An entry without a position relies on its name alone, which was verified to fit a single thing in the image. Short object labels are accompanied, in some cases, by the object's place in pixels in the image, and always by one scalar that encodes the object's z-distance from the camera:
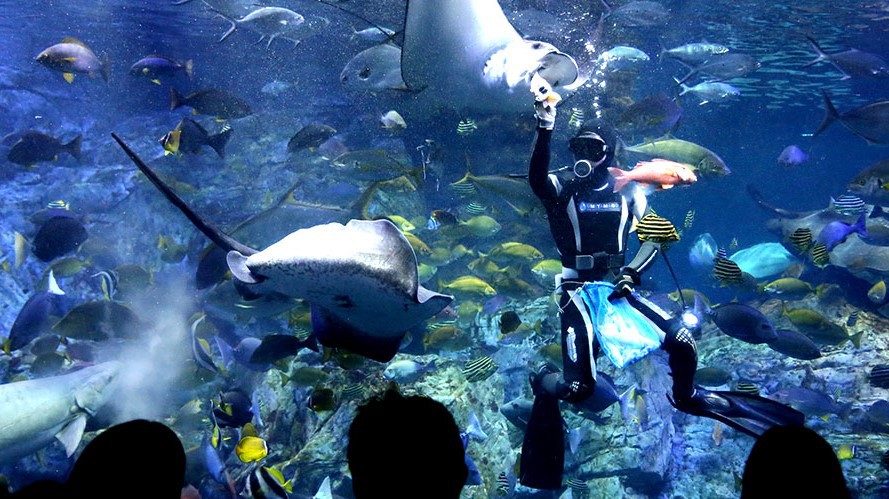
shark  4.64
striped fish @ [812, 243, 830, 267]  6.14
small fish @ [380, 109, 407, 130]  7.31
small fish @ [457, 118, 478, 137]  7.40
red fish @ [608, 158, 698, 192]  3.83
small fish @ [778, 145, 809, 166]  8.75
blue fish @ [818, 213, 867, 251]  6.15
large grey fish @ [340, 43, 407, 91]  7.08
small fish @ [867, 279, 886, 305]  7.20
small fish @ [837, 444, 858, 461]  5.11
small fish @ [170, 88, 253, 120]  6.66
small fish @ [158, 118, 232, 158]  6.36
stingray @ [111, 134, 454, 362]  2.47
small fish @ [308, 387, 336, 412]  4.43
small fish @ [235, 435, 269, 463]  4.32
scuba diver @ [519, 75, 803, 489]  3.92
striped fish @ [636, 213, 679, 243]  3.51
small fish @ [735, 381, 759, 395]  5.50
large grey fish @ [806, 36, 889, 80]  8.41
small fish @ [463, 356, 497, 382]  5.56
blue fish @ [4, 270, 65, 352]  6.02
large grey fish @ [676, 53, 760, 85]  9.97
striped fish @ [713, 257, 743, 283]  5.73
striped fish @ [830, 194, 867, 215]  7.16
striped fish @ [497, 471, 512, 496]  5.56
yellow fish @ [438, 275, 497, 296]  6.89
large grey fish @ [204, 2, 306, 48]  8.92
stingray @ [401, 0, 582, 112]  4.34
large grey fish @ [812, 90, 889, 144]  6.61
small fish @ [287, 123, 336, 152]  7.38
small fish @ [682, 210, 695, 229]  7.41
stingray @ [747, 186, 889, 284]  7.81
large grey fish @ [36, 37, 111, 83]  6.66
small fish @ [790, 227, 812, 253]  6.05
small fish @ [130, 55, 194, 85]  7.10
